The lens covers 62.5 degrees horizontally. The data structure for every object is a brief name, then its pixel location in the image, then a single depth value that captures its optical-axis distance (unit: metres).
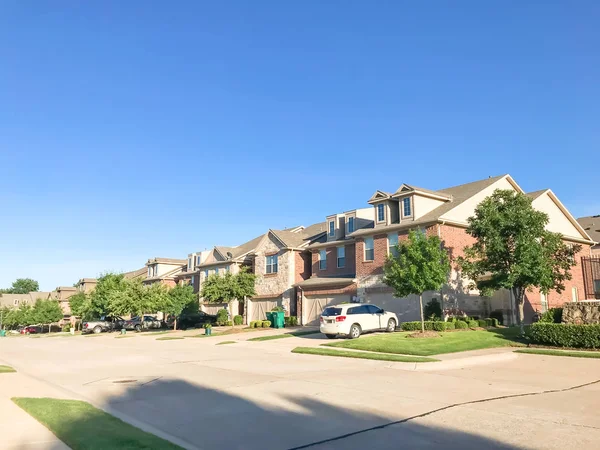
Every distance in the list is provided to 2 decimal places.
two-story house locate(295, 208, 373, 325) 34.19
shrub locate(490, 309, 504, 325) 27.71
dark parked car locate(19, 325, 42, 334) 69.31
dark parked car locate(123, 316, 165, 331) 47.44
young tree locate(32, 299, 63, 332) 63.75
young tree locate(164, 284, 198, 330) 41.31
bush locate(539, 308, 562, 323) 20.33
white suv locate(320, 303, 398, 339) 23.89
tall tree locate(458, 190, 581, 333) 21.67
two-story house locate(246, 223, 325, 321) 39.59
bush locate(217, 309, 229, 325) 42.64
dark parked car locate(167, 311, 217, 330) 44.16
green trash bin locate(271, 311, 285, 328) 36.16
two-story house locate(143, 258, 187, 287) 59.64
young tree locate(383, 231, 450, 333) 23.23
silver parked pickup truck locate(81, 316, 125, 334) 49.00
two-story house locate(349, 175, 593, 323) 28.14
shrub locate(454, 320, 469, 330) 24.33
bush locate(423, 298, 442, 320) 26.48
